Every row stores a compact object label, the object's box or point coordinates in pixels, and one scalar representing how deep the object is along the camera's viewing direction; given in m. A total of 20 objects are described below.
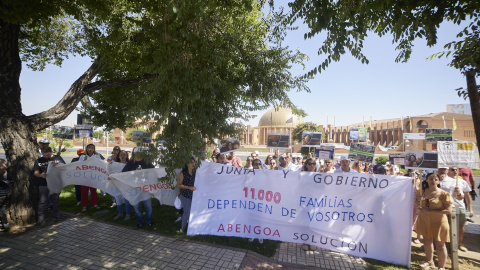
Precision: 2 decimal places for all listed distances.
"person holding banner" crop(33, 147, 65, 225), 6.38
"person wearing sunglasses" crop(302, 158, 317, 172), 5.92
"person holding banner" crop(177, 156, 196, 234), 5.80
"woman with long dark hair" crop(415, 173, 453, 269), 4.62
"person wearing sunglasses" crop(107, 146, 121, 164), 8.33
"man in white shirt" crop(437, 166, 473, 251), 5.73
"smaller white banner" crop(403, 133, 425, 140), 12.87
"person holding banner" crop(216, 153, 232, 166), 7.86
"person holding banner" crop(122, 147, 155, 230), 6.36
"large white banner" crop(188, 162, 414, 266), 4.86
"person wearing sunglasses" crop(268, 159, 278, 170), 8.04
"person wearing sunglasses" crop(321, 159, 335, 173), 6.56
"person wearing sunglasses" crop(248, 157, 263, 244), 6.66
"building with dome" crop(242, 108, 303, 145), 59.38
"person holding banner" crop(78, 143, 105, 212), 7.69
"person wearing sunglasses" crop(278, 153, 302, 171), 7.93
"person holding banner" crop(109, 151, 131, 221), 6.87
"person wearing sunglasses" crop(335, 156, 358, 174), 6.49
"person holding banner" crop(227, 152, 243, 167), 9.22
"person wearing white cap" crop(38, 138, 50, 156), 6.95
